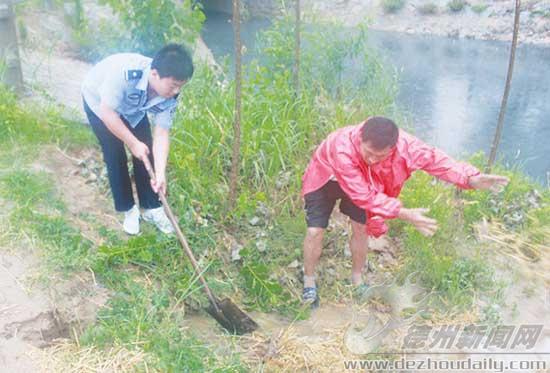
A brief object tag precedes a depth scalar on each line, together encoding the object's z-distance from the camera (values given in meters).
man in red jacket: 2.85
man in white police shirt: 2.96
